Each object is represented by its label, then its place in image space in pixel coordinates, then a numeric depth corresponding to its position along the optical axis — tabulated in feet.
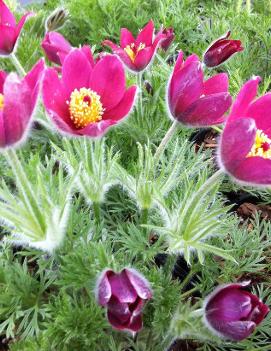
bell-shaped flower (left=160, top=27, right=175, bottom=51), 1.22
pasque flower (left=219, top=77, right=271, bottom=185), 0.64
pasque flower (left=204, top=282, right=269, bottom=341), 0.68
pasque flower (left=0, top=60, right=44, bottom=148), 0.59
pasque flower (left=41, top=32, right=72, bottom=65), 0.95
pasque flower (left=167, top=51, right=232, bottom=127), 0.74
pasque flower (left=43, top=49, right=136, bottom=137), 0.75
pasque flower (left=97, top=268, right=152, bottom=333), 0.66
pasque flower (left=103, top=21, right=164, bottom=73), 0.97
